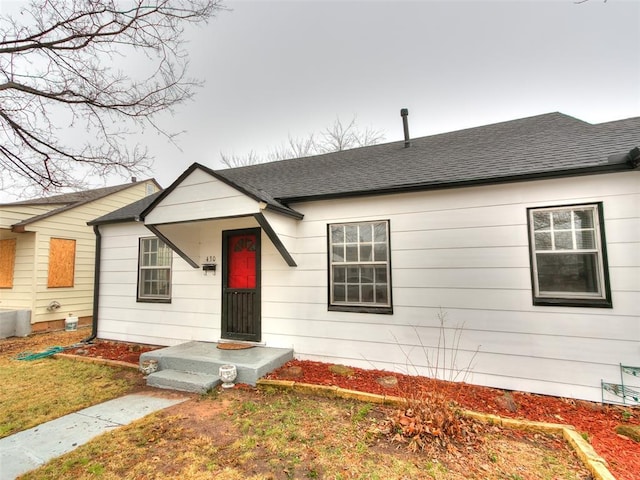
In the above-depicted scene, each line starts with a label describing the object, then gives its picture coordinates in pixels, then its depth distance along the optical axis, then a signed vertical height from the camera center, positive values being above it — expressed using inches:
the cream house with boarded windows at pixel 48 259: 341.7 +12.5
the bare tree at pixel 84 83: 149.6 +107.2
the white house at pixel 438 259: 149.2 +3.8
